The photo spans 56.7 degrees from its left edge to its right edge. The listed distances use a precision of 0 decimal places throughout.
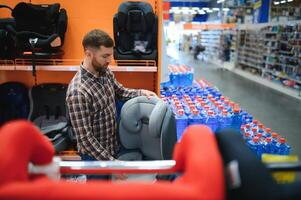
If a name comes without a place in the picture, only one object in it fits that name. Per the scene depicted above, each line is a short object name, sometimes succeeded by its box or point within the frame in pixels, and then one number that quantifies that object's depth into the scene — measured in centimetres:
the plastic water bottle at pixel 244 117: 329
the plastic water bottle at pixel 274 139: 288
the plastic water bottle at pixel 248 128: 311
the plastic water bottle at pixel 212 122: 307
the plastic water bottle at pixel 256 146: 276
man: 198
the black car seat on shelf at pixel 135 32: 284
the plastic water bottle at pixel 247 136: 291
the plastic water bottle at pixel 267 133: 300
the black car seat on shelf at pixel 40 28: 286
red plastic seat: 66
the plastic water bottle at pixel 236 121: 314
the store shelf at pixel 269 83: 895
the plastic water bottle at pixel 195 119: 303
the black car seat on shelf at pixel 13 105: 327
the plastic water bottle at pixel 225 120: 311
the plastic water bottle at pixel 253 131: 302
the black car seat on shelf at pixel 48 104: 328
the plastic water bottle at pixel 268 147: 277
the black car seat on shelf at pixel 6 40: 291
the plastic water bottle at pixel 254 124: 322
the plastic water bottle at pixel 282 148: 282
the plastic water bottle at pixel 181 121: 304
